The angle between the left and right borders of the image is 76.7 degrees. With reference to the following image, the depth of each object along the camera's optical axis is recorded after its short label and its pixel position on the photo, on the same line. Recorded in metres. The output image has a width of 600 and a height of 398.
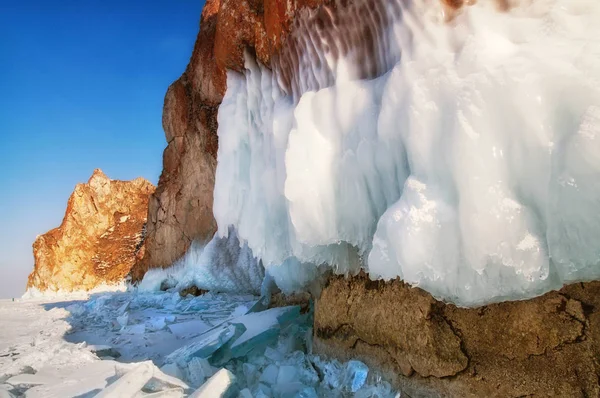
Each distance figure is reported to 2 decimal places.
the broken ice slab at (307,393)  1.90
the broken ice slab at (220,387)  1.77
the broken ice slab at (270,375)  2.11
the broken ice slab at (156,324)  3.72
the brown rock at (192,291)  6.38
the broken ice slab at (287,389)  1.96
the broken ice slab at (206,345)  2.37
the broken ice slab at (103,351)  2.97
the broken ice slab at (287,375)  2.07
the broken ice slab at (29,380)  2.10
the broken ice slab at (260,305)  3.72
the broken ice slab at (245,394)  1.83
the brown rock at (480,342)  1.28
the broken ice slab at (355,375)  1.91
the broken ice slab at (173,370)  2.14
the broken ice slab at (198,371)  2.10
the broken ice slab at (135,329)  3.61
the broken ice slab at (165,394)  1.79
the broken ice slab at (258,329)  2.45
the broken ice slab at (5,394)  1.89
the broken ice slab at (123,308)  4.83
